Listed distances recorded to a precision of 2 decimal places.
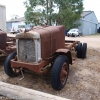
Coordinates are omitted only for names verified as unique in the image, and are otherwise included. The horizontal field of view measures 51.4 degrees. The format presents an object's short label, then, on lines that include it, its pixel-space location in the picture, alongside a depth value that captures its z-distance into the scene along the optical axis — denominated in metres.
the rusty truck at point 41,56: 2.46
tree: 5.98
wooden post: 1.78
